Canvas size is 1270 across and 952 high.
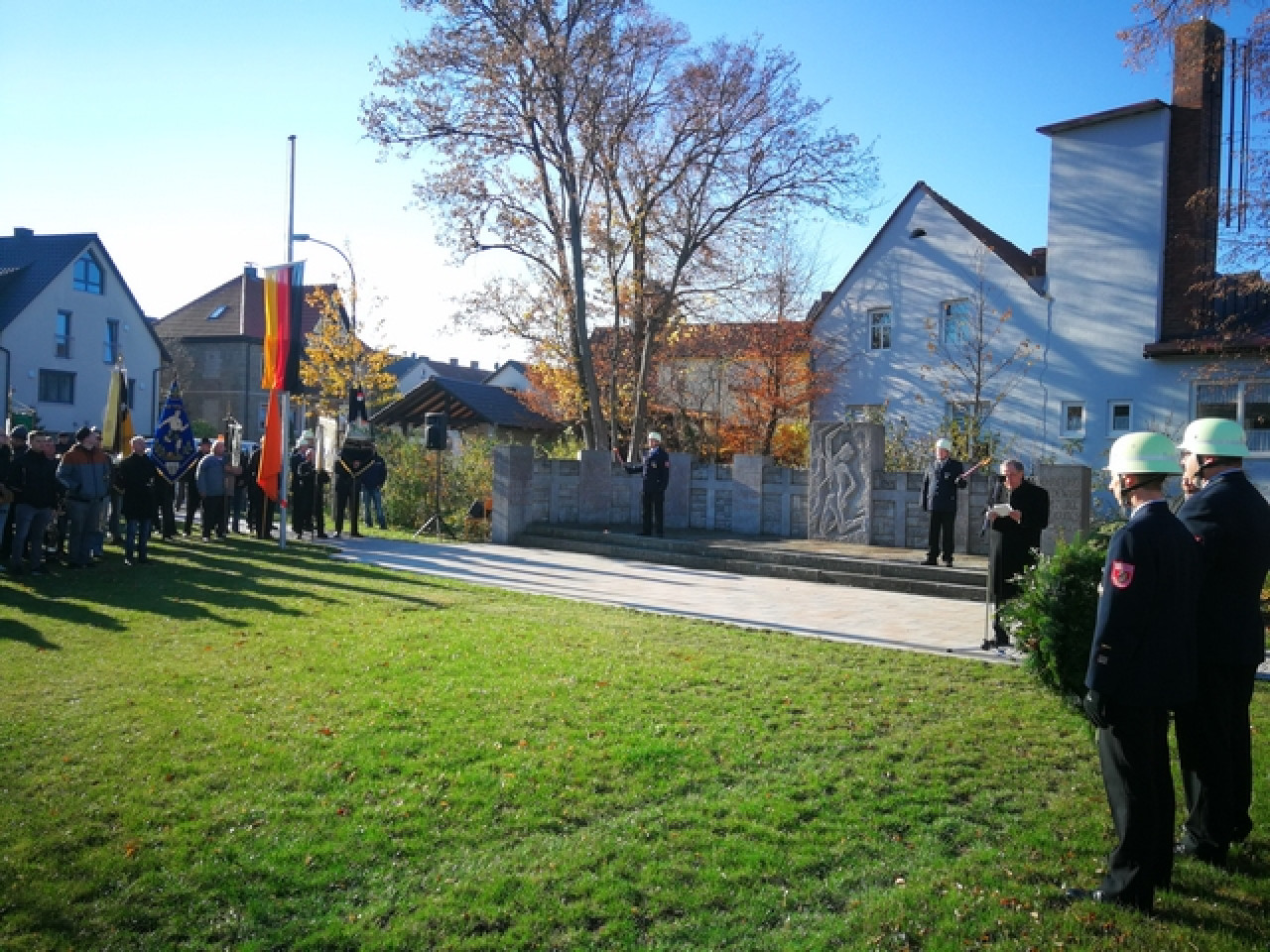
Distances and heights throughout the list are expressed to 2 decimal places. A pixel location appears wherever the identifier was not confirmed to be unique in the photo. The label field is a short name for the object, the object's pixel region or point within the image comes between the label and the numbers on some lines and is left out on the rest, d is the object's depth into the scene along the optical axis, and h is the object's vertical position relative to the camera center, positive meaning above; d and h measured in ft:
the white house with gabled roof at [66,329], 144.36 +21.56
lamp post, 114.11 +21.72
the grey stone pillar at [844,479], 59.62 +0.99
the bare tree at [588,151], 77.92 +29.70
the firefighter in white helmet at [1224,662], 16.48 -2.67
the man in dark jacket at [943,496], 49.83 +0.13
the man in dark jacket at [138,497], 50.75 -1.64
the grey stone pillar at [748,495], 67.00 -0.33
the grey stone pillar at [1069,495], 44.01 +0.37
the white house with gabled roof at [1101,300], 86.84 +20.51
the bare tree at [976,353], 98.12 +15.47
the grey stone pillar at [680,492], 71.41 -0.33
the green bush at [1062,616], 17.78 -2.15
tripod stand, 74.84 -3.59
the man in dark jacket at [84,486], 48.32 -1.13
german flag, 58.75 +9.14
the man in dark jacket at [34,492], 45.16 -1.43
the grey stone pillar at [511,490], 69.00 -0.68
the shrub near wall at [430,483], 79.25 -0.42
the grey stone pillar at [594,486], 73.31 -0.13
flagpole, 59.52 +3.41
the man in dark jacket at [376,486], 76.48 -0.85
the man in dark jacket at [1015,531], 33.78 -1.07
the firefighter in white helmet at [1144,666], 14.46 -2.45
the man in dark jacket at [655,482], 64.18 +0.29
